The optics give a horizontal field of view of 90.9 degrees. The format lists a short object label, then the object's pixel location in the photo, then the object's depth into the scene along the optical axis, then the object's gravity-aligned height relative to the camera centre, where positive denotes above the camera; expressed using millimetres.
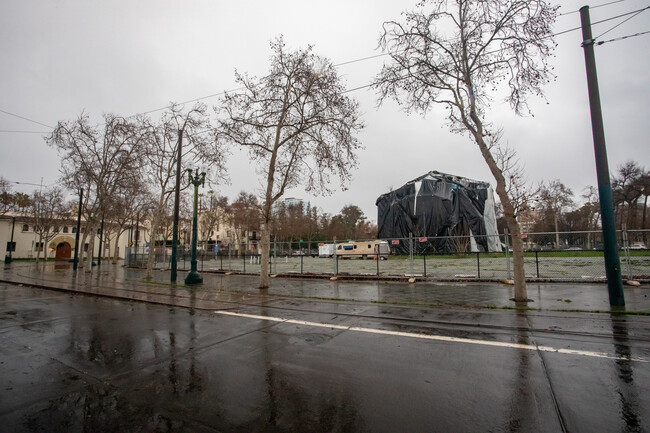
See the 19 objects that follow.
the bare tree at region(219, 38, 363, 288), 13750 +5462
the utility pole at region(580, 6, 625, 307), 7883 +1587
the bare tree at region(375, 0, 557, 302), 9078 +5503
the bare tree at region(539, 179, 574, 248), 55000 +6936
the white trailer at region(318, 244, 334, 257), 48259 -1107
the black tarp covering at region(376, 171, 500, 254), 45000 +4730
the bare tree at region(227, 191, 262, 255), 67188 +6212
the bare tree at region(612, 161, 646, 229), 41562 +7012
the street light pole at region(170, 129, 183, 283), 15652 +705
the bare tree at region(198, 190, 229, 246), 57622 +6929
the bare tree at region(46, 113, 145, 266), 24891 +6973
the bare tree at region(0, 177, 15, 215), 36941 +6555
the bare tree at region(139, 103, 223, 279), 19719 +6072
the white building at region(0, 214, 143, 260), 50812 +1275
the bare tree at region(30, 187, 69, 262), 39562 +4802
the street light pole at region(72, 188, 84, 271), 26728 +1640
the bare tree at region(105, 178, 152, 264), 27625 +4799
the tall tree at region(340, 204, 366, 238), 91288 +7718
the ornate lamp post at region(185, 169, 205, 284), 14688 +787
